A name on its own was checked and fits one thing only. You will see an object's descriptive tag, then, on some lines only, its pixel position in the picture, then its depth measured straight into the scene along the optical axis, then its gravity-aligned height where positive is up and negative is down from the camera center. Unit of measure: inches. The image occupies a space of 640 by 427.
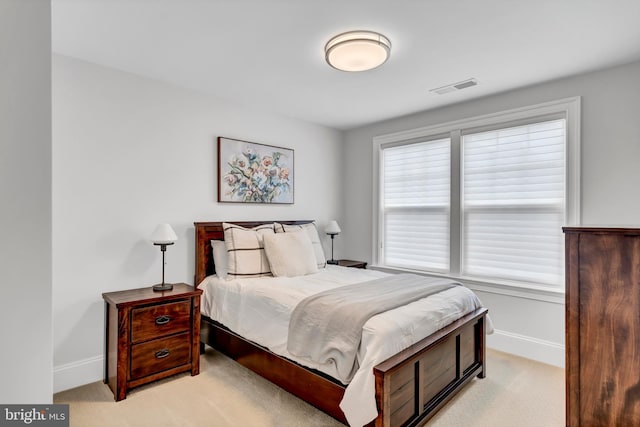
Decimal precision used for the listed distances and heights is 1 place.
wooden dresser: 58.5 -20.8
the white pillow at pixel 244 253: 118.3 -15.3
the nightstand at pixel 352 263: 161.5 -25.7
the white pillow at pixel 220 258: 121.8 -17.5
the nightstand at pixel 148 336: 92.5 -37.2
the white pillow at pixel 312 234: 140.6 -10.4
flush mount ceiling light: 85.5 +42.9
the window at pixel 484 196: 116.4 +6.5
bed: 69.9 -40.9
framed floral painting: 134.5 +16.7
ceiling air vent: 115.9 +45.6
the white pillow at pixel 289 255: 120.3 -16.3
